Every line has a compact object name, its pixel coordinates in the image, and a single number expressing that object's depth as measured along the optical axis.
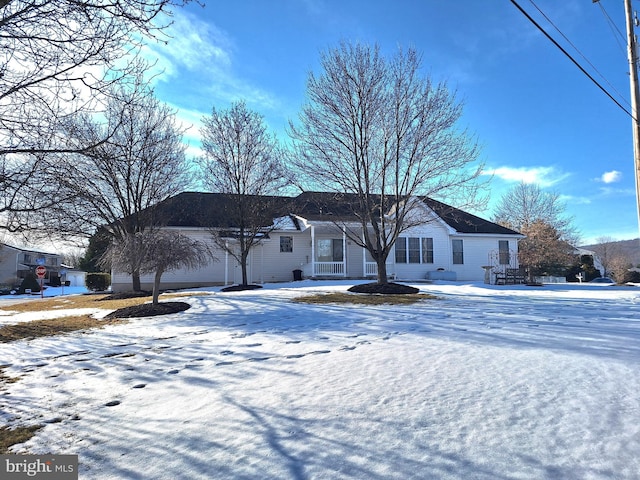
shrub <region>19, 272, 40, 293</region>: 38.25
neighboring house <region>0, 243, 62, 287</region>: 54.31
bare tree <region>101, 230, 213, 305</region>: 11.13
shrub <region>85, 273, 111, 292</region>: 29.11
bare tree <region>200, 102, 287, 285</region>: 20.27
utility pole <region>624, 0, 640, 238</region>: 11.20
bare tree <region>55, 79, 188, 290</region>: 18.19
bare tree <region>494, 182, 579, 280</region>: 25.23
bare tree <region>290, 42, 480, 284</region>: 14.72
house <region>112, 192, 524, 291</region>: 22.31
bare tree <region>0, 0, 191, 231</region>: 4.99
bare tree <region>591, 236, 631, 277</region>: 62.38
